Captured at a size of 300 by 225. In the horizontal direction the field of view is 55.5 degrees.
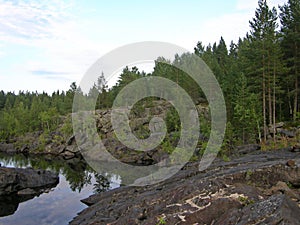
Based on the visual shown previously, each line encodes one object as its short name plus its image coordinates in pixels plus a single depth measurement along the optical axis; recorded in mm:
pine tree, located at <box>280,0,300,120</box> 38344
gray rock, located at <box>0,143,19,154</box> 72125
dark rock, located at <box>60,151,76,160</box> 59906
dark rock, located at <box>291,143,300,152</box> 22005
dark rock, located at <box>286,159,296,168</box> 12289
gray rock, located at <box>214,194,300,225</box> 6991
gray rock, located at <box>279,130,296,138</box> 33744
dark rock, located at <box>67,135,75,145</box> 67250
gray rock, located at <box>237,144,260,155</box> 30175
